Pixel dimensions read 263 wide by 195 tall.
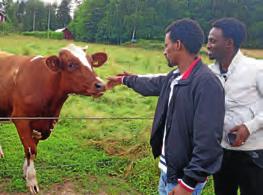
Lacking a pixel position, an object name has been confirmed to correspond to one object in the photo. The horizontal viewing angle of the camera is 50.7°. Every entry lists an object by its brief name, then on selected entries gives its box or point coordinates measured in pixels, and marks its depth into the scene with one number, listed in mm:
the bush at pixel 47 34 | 27750
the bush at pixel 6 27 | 27882
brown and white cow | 2686
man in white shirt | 1643
